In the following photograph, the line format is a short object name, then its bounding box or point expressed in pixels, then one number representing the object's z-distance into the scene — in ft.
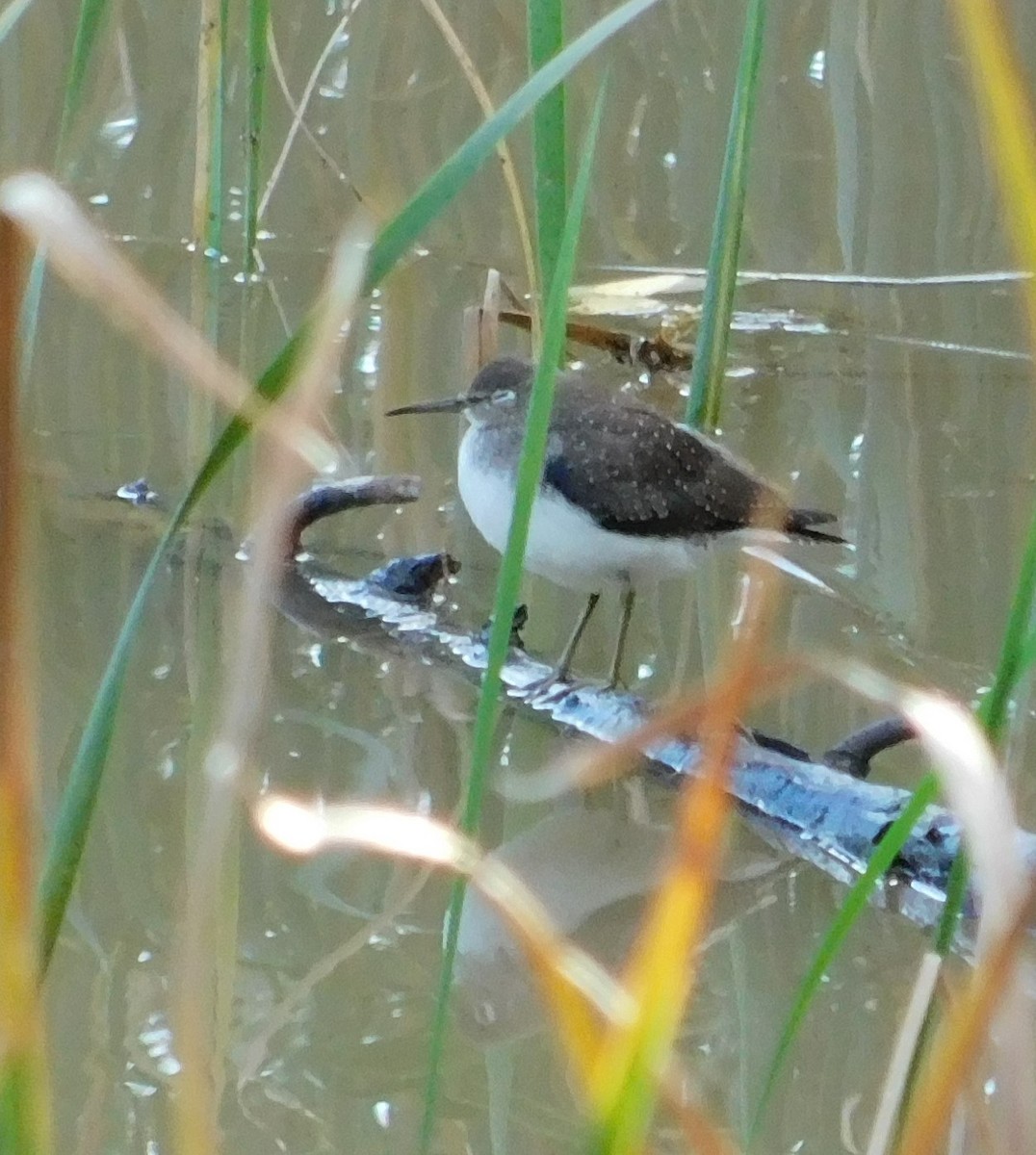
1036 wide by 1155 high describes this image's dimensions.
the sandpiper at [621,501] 35.42
